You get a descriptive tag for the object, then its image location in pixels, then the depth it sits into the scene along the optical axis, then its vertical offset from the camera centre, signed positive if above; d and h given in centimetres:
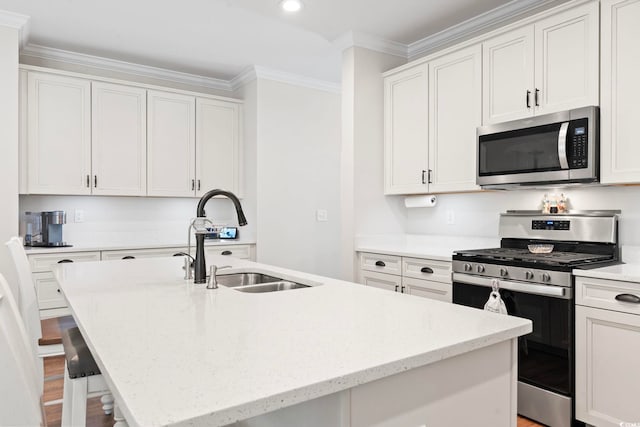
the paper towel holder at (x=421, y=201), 363 +8
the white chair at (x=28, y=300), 200 -42
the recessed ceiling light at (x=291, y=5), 304 +142
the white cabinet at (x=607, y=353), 200 -66
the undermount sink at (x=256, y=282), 200 -35
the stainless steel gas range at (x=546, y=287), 222 -41
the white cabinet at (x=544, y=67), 247 +87
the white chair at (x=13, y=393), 88 -38
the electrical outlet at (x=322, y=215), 498 -6
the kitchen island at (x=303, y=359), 74 -30
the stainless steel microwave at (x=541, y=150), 243 +36
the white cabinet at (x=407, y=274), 289 -46
